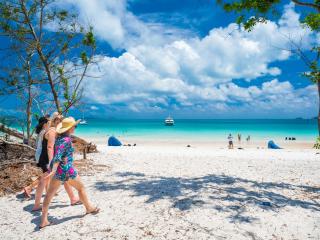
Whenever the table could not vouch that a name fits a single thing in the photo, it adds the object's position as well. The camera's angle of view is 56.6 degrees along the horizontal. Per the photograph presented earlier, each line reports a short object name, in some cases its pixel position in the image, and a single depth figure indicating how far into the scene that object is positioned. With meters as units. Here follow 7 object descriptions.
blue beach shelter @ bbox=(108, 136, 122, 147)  27.64
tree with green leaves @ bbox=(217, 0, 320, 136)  7.34
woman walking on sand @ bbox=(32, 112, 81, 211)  5.96
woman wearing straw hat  5.13
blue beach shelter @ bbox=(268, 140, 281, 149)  28.97
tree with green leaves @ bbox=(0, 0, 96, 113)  9.54
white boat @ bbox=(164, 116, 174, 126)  118.19
